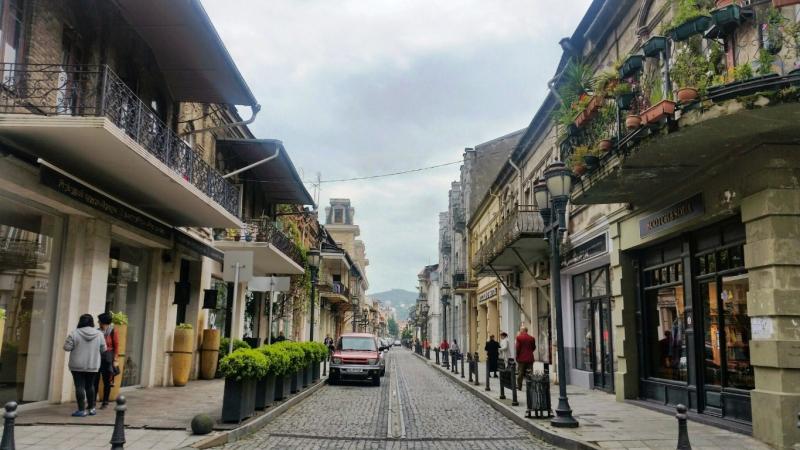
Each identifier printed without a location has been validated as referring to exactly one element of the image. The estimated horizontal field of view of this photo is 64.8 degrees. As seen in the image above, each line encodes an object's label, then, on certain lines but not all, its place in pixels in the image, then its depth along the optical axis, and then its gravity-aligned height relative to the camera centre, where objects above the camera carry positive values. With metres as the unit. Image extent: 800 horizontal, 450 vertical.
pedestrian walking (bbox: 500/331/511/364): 21.91 -0.67
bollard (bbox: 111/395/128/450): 5.97 -1.03
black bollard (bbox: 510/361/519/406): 13.68 -1.36
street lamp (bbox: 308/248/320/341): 22.67 +2.32
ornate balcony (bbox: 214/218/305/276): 20.19 +2.69
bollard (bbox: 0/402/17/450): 5.30 -0.91
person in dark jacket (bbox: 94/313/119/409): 11.09 -0.65
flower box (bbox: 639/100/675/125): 8.34 +2.89
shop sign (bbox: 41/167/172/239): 10.41 +2.24
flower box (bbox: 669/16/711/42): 8.40 +4.03
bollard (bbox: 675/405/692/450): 6.42 -1.05
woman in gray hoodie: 10.02 -0.60
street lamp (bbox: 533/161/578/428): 10.73 +2.04
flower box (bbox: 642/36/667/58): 9.26 +4.14
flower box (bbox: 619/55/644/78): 10.07 +4.20
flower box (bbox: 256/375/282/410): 11.86 -1.30
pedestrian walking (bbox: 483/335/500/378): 22.77 -0.85
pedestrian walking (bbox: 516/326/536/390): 16.59 -0.58
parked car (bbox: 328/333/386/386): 20.64 -1.25
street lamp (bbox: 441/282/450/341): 44.03 +1.99
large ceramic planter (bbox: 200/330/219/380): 18.66 -0.95
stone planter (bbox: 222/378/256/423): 9.94 -1.24
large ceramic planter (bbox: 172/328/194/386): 16.33 -0.90
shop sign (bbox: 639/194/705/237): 10.91 +2.10
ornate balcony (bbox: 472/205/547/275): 19.42 +2.73
